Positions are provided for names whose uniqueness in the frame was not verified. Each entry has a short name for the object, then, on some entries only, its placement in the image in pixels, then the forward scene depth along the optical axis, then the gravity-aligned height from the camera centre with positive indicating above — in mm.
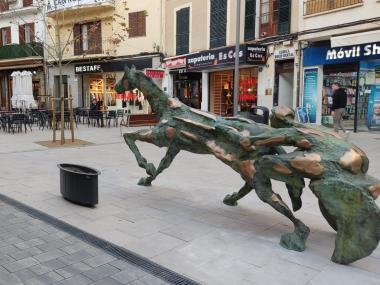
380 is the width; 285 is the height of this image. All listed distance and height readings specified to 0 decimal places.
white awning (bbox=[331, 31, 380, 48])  12719 +1610
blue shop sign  13231 +1242
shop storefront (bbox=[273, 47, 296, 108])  16594 +375
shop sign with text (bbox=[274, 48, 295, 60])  15969 +1414
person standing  12602 -402
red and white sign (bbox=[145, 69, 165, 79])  20694 +842
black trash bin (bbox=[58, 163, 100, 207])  5160 -1210
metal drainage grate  3344 -1492
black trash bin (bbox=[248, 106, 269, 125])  11737 -788
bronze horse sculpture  3340 -672
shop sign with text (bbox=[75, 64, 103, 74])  26141 +1304
